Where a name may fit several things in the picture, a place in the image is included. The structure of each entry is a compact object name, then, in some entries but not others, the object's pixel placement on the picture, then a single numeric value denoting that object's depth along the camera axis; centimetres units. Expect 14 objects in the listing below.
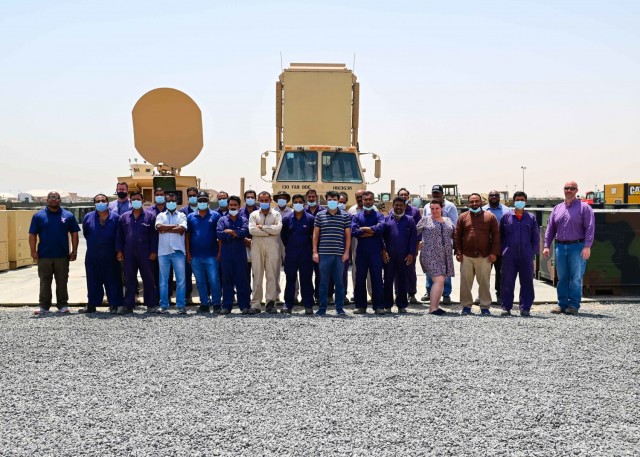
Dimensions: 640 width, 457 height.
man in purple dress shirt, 918
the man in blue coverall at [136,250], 923
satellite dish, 1333
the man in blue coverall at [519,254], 899
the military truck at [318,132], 1473
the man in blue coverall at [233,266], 912
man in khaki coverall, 917
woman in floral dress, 905
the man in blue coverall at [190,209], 988
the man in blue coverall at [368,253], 907
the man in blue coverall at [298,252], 918
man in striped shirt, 905
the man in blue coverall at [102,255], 927
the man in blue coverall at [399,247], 912
